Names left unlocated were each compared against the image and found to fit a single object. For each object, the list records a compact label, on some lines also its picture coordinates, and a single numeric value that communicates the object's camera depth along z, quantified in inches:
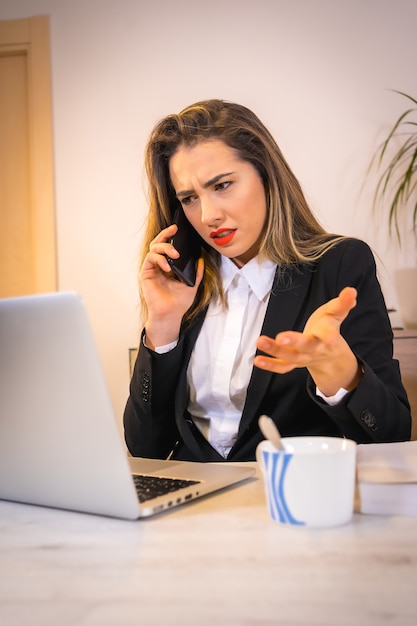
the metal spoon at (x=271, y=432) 29.6
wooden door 131.0
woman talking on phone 57.3
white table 21.1
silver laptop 29.2
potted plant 116.2
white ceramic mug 29.0
